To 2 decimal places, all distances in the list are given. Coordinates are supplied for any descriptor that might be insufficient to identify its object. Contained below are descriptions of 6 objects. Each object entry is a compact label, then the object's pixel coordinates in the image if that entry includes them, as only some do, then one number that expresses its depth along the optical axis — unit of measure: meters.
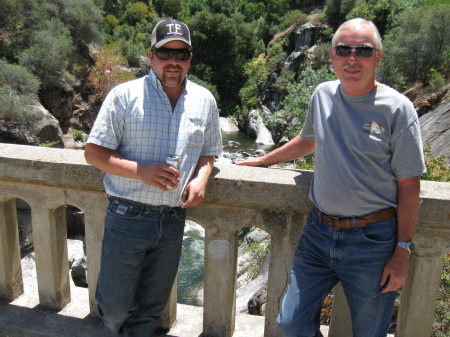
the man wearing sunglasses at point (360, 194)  2.04
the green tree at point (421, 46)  23.48
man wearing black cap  2.23
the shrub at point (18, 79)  23.98
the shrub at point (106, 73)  33.34
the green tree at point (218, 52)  54.53
